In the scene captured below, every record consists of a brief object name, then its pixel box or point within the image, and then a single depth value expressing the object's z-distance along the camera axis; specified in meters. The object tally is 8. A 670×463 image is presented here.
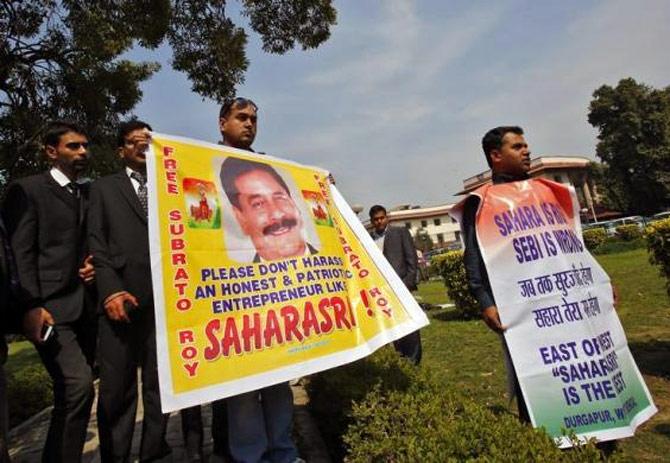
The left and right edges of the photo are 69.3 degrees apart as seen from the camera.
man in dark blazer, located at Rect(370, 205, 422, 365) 6.20
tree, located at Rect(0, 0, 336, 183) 6.54
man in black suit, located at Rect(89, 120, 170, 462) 2.73
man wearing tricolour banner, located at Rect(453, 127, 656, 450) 2.63
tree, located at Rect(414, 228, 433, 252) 66.94
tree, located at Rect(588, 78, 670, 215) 43.16
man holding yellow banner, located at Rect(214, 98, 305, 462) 2.52
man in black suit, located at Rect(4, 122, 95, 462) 2.64
